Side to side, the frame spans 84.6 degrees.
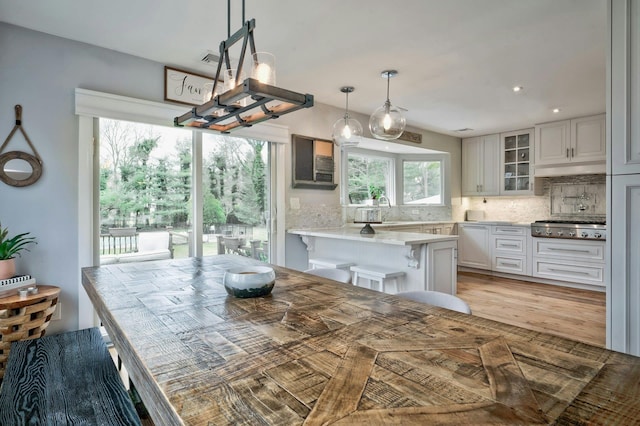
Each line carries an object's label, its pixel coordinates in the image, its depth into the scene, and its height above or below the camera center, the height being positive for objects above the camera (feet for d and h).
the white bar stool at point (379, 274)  9.94 -1.81
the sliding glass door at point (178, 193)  9.57 +0.53
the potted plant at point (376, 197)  12.27 +0.49
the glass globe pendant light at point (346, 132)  11.16 +2.53
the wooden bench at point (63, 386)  3.75 -2.18
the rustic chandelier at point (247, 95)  4.58 +1.59
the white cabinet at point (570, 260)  15.01 -2.24
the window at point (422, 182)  20.26 +1.68
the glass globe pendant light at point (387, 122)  9.69 +2.47
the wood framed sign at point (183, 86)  10.05 +3.68
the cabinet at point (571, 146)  15.49 +2.98
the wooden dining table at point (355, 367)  2.09 -1.19
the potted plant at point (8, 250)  7.38 -0.85
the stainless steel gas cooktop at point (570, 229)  14.89 -0.82
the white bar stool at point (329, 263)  11.40 -1.73
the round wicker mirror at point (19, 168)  7.86 +0.98
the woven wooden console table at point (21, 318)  6.89 -2.16
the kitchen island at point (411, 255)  9.80 -1.35
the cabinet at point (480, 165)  19.45 +2.59
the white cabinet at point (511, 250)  17.30 -1.97
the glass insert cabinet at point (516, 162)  18.20 +2.57
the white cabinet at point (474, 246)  18.83 -1.92
